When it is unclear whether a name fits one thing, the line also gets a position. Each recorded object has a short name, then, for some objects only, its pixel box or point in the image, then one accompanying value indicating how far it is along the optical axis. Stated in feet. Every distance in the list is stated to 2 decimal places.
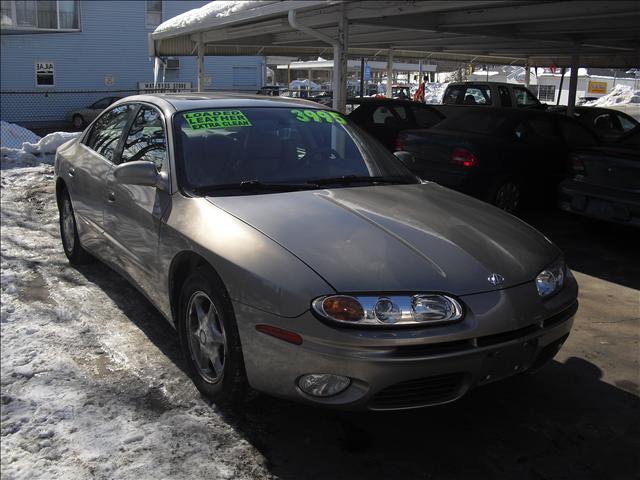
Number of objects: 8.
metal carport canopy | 26.11
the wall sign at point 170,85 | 75.09
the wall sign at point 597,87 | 95.80
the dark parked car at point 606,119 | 42.04
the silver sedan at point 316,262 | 8.62
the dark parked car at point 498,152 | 24.95
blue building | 78.43
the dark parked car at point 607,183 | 20.01
